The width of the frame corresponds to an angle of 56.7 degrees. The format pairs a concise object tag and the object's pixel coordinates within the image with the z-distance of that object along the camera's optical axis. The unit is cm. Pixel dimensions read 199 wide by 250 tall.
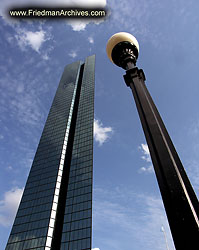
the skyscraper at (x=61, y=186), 4762
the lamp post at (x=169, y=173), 301
